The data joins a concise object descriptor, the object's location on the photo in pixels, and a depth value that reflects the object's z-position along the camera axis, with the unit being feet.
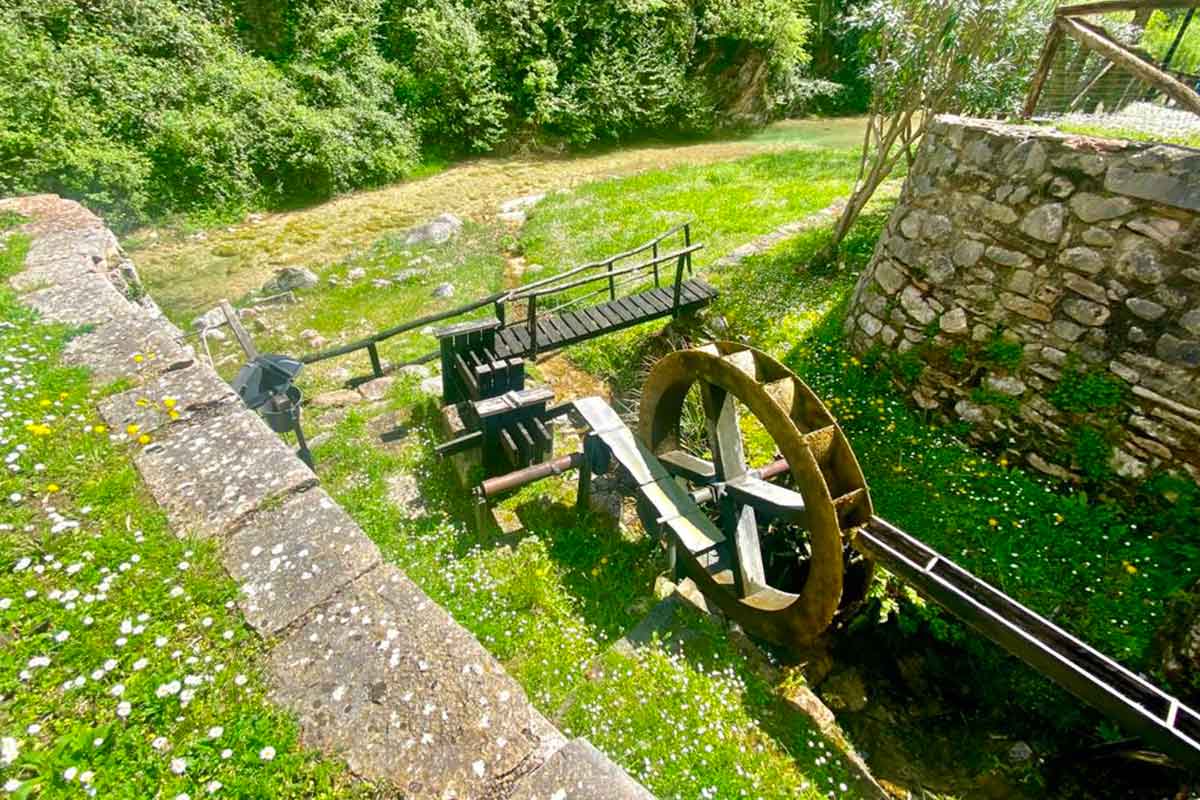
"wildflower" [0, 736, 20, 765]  5.16
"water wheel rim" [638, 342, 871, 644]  11.50
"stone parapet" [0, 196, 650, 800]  5.97
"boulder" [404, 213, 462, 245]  34.17
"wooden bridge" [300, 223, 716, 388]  17.29
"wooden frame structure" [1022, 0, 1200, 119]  13.02
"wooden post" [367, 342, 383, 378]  19.21
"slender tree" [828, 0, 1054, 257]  20.89
